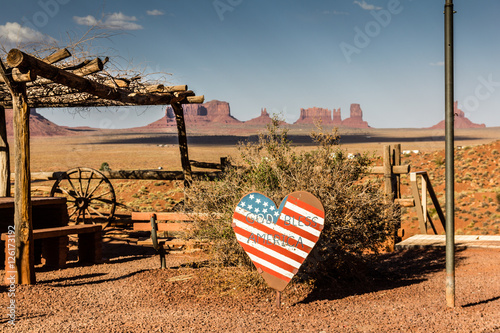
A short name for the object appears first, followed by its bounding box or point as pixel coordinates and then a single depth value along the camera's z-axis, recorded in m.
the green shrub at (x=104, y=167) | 29.99
